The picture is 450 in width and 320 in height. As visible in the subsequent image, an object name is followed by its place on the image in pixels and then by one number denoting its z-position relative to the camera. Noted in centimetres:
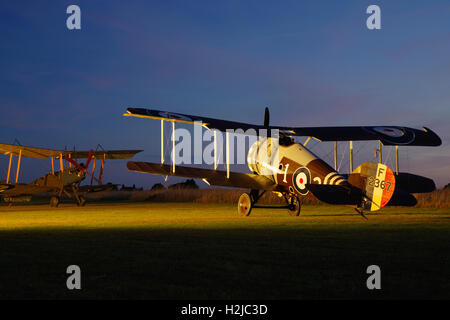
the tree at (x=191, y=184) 6430
